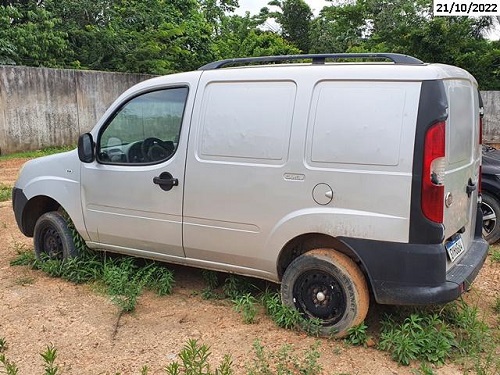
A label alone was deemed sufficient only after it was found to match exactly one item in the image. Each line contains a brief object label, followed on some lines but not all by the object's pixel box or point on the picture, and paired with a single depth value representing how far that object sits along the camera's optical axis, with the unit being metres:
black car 5.66
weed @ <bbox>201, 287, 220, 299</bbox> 4.23
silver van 3.12
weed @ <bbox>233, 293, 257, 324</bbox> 3.74
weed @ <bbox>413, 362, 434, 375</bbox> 2.94
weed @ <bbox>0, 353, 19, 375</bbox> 2.88
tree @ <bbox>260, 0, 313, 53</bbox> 22.09
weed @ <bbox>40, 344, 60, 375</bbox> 2.72
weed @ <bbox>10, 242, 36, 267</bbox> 5.10
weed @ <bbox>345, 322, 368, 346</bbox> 3.38
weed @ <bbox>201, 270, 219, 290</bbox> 4.41
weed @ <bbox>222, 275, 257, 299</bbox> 4.20
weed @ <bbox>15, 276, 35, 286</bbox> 4.60
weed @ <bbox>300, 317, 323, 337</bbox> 3.48
